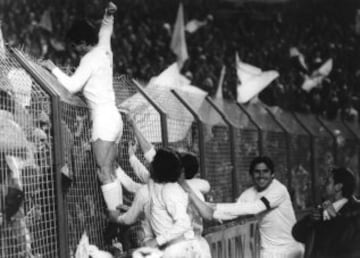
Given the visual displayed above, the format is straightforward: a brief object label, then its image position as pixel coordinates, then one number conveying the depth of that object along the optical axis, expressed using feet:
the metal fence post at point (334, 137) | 52.29
